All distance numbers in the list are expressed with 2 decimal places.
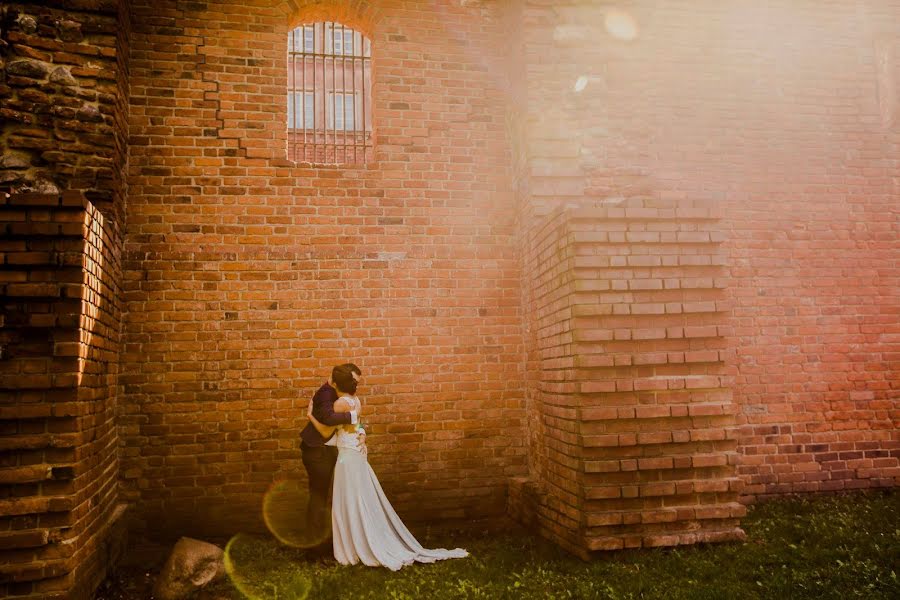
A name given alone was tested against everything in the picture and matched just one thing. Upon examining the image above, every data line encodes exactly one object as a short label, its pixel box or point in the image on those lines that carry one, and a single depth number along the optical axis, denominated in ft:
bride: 14.33
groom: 15.21
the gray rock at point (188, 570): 12.55
